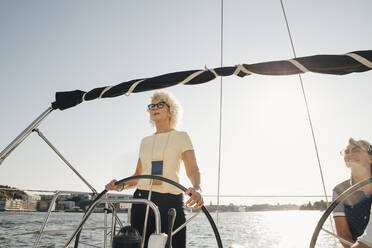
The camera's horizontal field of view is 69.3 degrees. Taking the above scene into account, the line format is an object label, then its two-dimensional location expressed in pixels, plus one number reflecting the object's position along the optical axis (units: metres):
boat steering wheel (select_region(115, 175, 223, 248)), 0.95
